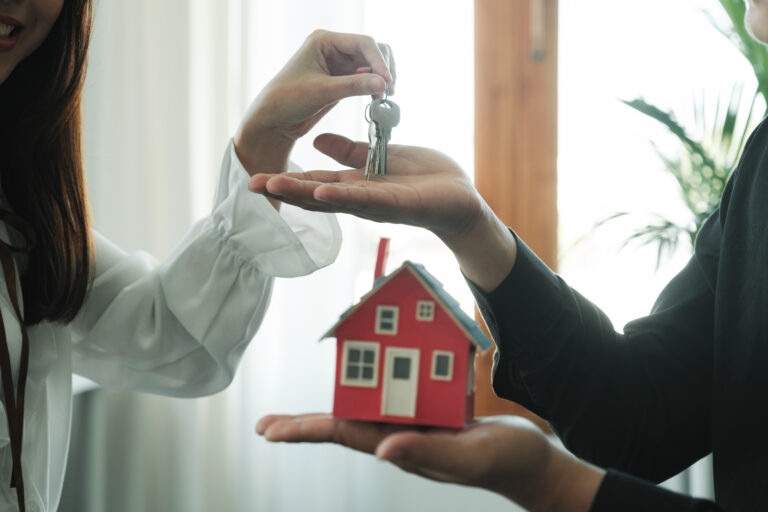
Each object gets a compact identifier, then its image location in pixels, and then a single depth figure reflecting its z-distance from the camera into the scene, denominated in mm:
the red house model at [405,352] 615
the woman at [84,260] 858
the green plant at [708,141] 1531
